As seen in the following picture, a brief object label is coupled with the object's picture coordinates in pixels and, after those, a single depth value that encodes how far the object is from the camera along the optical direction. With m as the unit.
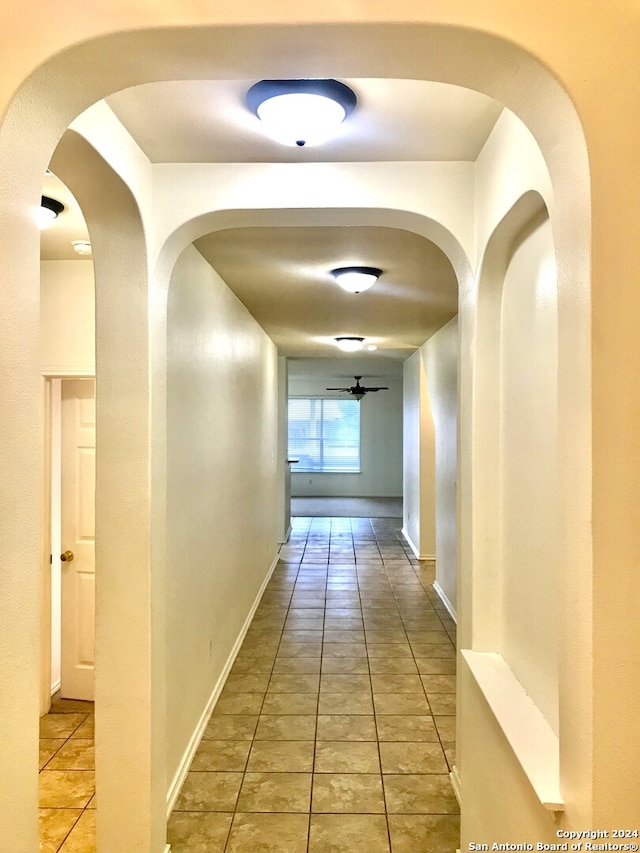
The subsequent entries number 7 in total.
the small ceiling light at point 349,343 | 6.48
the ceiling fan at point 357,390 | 10.49
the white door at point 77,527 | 3.61
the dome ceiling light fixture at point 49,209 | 2.38
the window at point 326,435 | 13.37
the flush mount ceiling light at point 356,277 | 3.48
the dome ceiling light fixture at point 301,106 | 1.56
